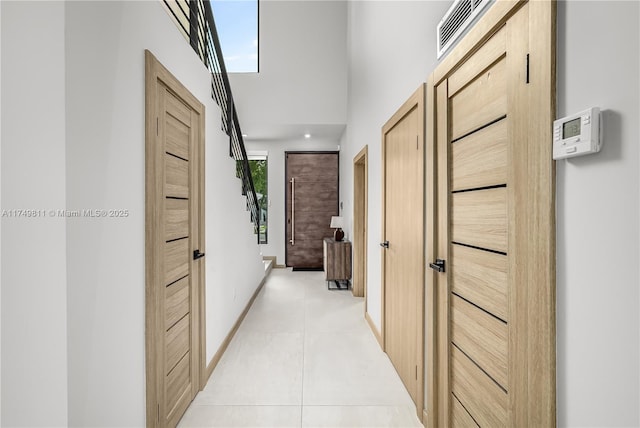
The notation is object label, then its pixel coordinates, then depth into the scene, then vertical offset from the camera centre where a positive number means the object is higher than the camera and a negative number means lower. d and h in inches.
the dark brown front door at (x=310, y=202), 270.1 +7.0
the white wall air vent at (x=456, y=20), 53.8 +33.0
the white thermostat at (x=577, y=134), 31.3 +7.4
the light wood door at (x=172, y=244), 64.5 -7.3
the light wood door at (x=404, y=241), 80.8 -8.3
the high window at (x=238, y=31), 228.2 +120.9
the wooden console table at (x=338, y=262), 207.2 -30.9
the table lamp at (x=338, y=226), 214.7 -9.6
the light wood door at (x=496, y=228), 38.4 -2.4
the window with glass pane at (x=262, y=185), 275.7 +20.8
